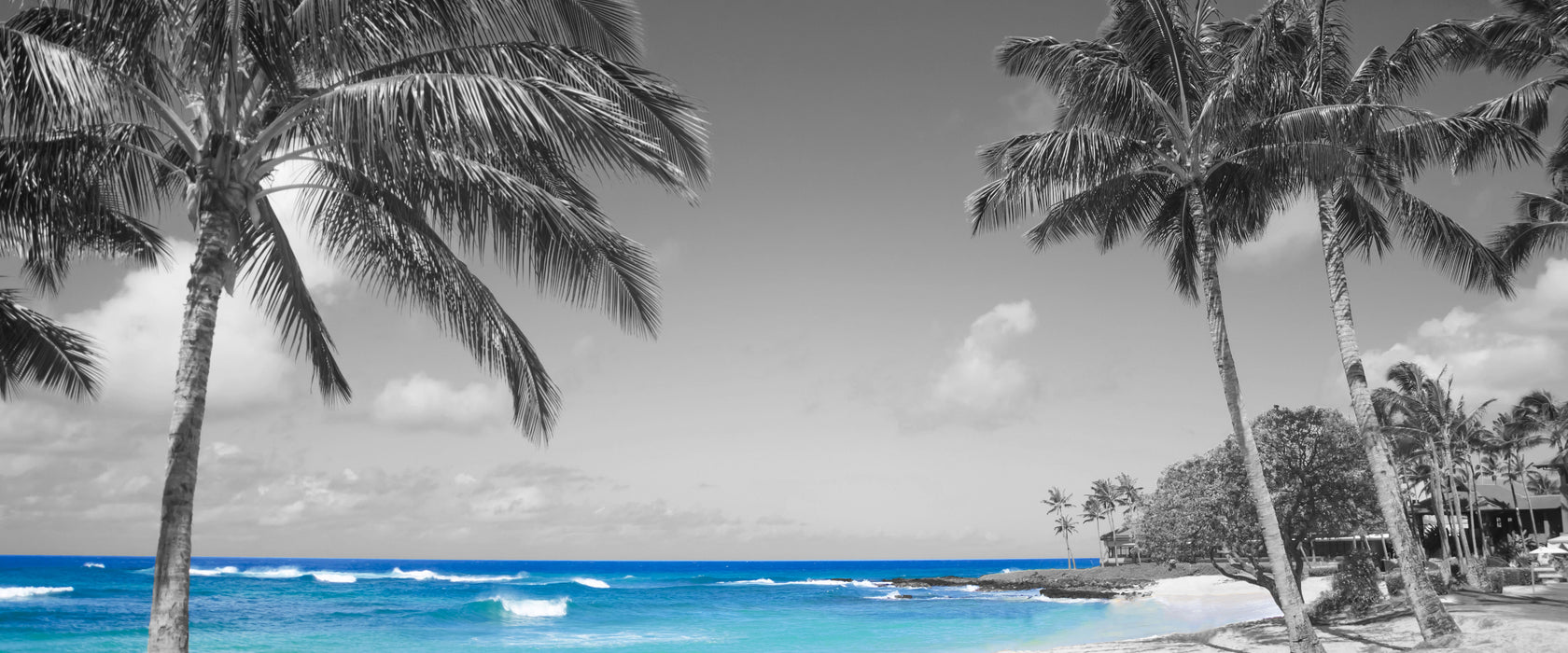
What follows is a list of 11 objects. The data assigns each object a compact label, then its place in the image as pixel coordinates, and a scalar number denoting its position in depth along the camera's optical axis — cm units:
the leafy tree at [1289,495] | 1530
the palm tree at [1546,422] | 4359
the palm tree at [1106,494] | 9638
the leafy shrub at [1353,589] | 1747
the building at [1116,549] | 8421
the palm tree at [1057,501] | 10194
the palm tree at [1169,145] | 1202
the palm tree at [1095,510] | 9756
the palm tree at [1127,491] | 9111
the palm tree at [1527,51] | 1552
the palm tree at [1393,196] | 1277
